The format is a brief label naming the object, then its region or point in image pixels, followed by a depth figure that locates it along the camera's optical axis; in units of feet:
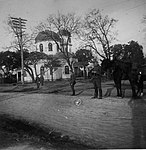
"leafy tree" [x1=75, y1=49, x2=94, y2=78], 101.71
